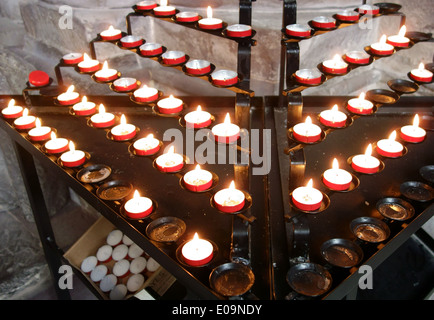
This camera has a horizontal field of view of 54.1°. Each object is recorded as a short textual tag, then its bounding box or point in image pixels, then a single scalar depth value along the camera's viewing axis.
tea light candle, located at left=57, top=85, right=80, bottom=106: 1.60
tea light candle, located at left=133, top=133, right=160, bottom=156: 1.27
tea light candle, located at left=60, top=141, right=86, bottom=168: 1.38
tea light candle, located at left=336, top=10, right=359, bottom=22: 1.47
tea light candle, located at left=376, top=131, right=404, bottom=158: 1.25
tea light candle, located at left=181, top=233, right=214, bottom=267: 1.04
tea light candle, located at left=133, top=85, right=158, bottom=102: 1.47
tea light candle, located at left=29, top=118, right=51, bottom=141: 1.48
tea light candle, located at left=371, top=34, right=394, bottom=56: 1.45
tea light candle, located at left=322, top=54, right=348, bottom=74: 1.38
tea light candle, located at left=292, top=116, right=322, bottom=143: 1.17
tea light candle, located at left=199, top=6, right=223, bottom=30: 1.46
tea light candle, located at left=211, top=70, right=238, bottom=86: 1.34
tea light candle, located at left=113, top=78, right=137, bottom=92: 1.57
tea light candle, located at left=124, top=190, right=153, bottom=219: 1.17
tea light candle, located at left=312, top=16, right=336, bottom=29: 1.42
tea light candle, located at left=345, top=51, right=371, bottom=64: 1.42
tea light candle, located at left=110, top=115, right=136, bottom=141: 1.37
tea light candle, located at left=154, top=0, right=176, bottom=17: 1.54
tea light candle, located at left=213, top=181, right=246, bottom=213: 1.07
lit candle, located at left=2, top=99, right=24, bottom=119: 1.60
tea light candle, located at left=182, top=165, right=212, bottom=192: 1.13
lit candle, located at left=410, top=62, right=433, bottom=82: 1.47
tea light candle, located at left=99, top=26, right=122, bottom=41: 1.65
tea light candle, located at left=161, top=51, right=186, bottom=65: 1.49
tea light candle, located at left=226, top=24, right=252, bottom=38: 1.39
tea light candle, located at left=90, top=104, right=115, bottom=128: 1.45
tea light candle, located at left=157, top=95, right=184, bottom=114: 1.40
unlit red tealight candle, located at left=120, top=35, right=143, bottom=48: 1.61
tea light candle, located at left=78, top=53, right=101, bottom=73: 1.65
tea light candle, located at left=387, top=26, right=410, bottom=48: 1.50
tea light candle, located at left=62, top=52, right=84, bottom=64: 1.67
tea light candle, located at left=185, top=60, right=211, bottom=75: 1.44
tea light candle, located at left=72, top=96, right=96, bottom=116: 1.53
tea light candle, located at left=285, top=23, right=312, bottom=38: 1.36
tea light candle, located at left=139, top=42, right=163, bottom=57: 1.54
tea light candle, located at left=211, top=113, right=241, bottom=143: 1.18
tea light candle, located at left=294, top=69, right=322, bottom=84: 1.31
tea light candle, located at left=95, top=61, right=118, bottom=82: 1.62
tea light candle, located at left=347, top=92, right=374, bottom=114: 1.36
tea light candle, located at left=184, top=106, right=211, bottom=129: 1.32
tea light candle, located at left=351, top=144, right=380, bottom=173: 1.20
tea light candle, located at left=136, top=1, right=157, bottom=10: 1.61
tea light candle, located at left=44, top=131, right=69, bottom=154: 1.43
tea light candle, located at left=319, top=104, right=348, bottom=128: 1.27
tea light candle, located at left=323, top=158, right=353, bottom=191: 1.14
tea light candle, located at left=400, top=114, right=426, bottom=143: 1.32
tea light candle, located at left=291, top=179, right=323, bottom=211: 1.06
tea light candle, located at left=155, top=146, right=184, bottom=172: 1.21
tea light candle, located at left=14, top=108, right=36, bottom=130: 1.54
